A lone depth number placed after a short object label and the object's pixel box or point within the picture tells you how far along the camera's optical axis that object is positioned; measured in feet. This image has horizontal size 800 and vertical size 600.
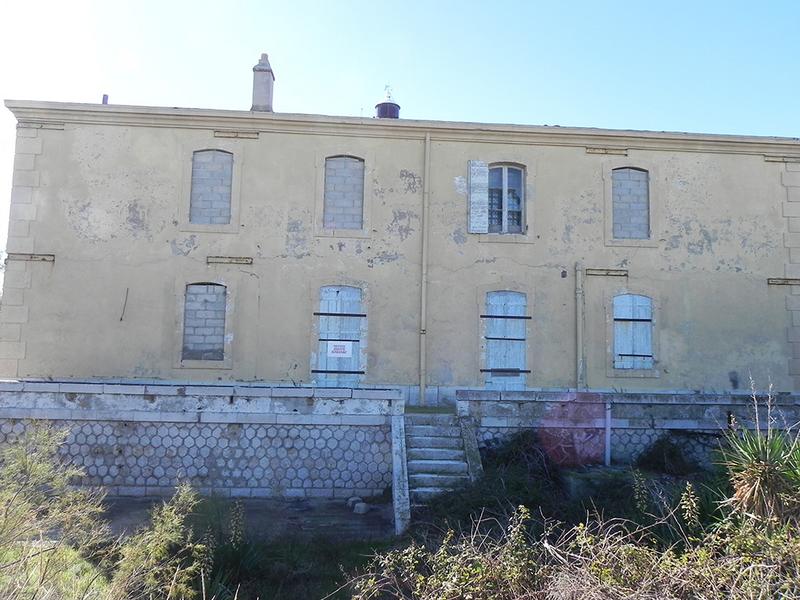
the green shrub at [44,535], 15.46
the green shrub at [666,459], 33.55
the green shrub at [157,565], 16.89
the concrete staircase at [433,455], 30.09
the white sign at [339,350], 45.32
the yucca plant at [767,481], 17.49
